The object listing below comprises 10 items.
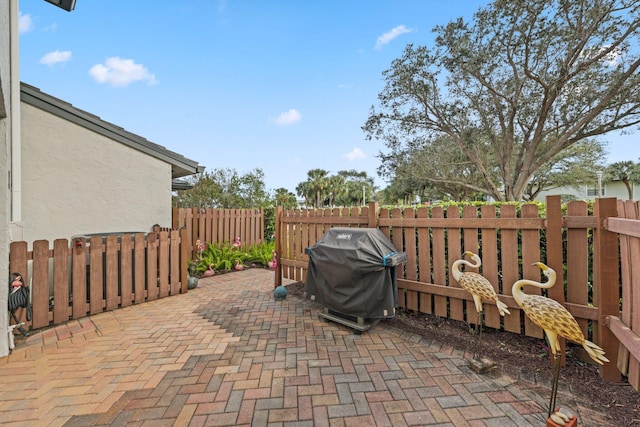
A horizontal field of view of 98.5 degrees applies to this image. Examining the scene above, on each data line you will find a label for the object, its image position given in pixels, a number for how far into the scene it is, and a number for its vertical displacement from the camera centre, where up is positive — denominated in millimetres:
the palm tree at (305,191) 43312 +4734
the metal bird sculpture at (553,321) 1755 -727
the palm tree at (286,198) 25472 +2115
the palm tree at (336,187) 44500 +5195
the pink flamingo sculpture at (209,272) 6379 -1214
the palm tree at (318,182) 41812 +5595
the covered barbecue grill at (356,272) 3115 -638
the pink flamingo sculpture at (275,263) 5075 -815
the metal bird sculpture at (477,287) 2508 -652
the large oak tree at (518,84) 9352 +5456
